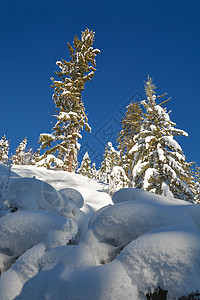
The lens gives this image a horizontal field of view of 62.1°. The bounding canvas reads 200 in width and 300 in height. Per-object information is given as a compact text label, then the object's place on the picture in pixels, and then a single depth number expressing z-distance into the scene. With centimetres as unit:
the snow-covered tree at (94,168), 4621
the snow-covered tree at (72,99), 1409
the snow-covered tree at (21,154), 2364
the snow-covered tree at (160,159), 880
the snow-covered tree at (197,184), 2333
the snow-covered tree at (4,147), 3301
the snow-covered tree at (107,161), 2667
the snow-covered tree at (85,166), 3575
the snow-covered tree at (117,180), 1036
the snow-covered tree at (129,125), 1789
